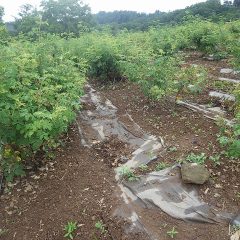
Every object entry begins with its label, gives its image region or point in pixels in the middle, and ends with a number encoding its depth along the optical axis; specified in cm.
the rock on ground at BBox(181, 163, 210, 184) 284
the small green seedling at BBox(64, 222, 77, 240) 255
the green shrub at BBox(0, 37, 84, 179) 261
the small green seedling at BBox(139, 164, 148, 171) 317
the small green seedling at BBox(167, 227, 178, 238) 243
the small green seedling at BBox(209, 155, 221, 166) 311
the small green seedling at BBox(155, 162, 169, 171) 314
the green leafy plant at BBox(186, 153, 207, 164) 314
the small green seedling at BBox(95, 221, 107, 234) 255
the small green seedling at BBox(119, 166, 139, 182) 301
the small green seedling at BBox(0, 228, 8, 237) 266
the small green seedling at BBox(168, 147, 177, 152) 341
